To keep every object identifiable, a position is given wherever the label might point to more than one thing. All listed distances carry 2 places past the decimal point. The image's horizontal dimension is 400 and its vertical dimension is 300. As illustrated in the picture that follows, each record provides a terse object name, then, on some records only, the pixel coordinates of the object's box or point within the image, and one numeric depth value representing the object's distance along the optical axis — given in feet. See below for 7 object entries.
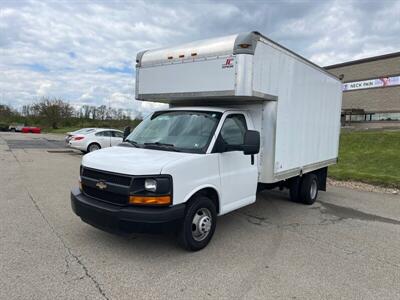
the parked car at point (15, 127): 191.71
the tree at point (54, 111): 188.03
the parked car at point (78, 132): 62.58
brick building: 121.75
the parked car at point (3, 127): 191.56
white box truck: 13.21
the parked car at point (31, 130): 179.32
